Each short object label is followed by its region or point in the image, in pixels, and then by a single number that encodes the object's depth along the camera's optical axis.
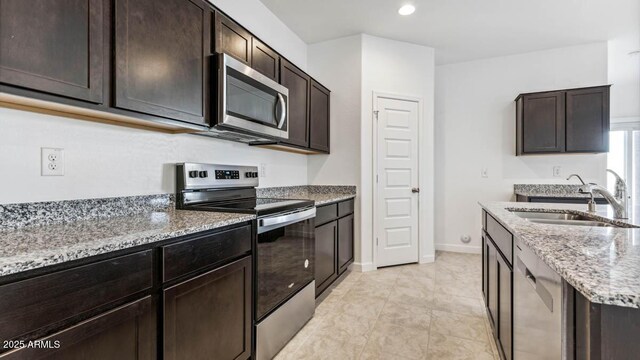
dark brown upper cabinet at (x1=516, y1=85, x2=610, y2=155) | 3.37
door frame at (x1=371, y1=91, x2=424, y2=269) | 3.37
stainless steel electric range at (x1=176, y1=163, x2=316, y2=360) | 1.66
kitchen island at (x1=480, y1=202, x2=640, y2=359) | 0.59
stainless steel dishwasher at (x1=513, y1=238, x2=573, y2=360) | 0.74
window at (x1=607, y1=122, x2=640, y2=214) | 4.87
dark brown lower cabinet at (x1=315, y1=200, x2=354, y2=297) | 2.50
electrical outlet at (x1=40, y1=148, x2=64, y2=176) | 1.25
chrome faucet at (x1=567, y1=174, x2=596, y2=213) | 1.63
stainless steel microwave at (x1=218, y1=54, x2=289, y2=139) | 1.75
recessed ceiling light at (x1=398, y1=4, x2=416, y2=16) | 2.79
